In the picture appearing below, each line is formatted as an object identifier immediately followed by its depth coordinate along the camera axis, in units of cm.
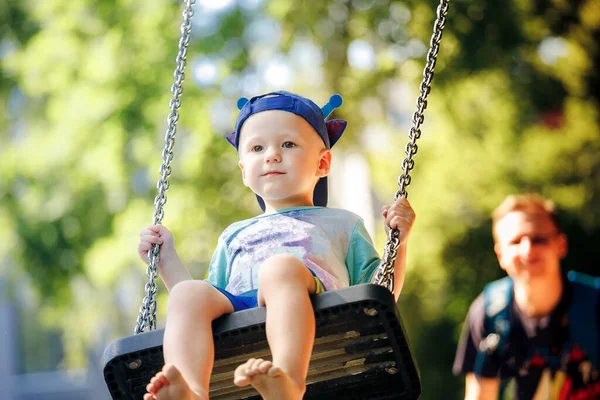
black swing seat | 199
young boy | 199
